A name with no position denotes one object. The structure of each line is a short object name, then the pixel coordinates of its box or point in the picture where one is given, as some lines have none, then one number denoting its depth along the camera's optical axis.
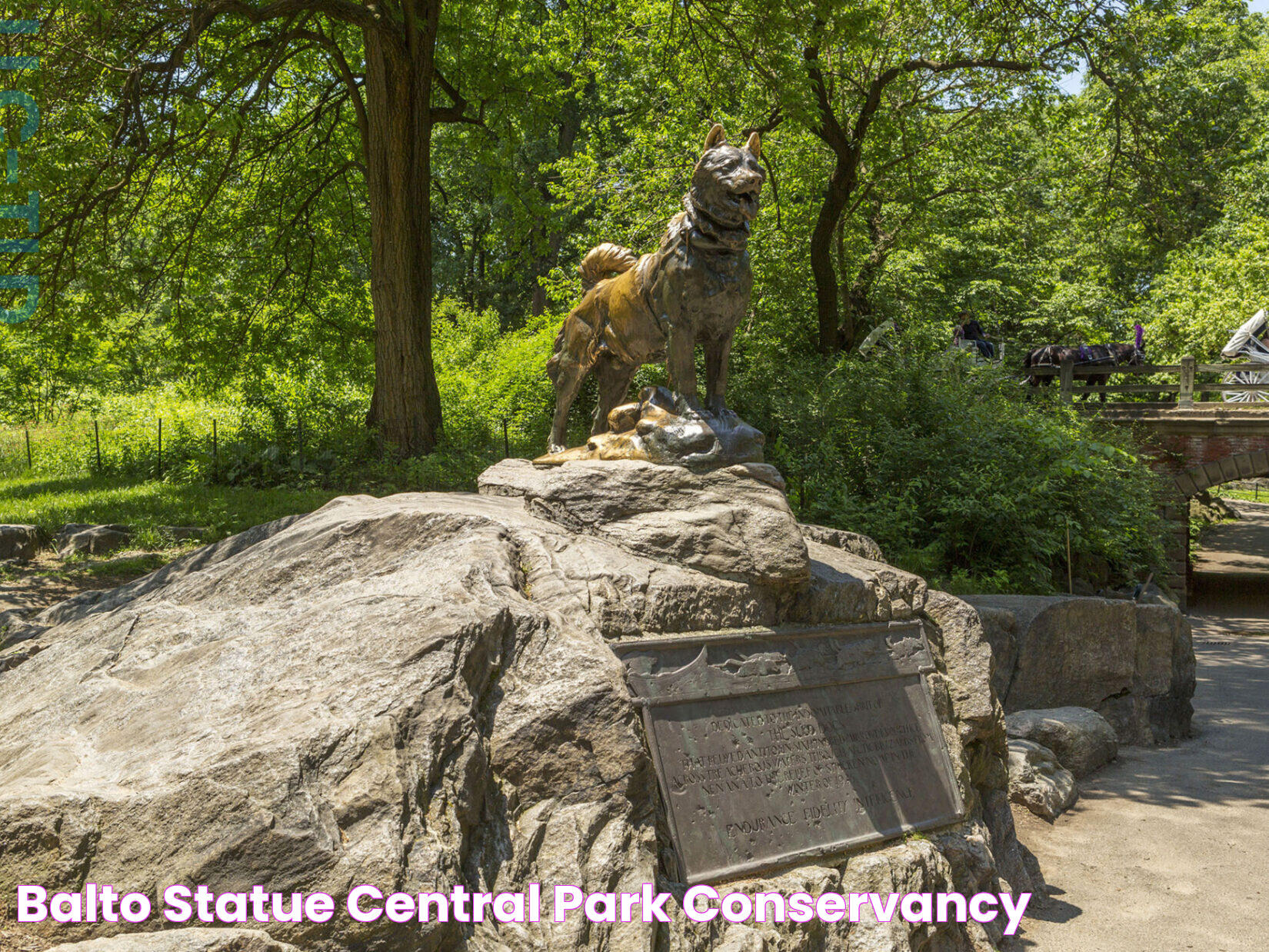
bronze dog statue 4.11
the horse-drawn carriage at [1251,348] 19.25
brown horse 19.62
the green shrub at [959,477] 9.27
